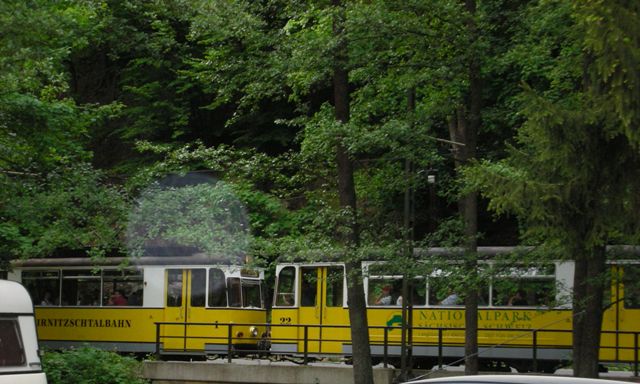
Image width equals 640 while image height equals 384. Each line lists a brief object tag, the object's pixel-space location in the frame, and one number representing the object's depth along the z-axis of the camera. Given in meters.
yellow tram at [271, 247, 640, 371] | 22.66
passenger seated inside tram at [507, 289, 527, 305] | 23.64
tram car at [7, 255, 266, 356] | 29.02
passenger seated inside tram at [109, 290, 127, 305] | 30.30
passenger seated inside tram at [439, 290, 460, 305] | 24.98
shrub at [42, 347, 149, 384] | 22.36
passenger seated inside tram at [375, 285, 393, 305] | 25.89
